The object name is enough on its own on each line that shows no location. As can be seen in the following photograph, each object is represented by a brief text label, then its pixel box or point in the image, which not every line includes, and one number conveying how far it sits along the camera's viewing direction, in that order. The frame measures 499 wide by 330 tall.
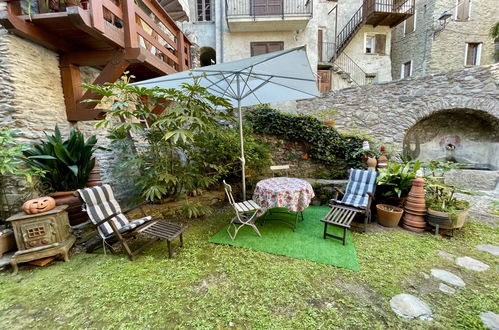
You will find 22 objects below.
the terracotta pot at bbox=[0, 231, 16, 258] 2.39
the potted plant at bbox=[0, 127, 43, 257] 2.32
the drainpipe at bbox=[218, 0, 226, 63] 8.73
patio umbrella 2.62
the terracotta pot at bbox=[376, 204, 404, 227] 3.34
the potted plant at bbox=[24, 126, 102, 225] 2.76
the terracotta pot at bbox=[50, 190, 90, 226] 2.75
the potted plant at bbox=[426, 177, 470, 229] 3.00
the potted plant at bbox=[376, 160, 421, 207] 3.48
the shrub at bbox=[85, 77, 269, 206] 2.80
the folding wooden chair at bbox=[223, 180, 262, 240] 2.99
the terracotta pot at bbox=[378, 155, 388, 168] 3.94
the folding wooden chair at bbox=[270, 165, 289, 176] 4.04
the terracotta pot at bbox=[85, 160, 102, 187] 3.17
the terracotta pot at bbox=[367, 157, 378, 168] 3.88
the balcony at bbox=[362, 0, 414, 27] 9.62
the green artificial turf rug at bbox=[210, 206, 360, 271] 2.52
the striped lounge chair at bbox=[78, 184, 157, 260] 2.58
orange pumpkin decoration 2.29
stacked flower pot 3.22
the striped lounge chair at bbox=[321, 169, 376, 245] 2.96
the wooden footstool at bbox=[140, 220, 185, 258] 2.44
